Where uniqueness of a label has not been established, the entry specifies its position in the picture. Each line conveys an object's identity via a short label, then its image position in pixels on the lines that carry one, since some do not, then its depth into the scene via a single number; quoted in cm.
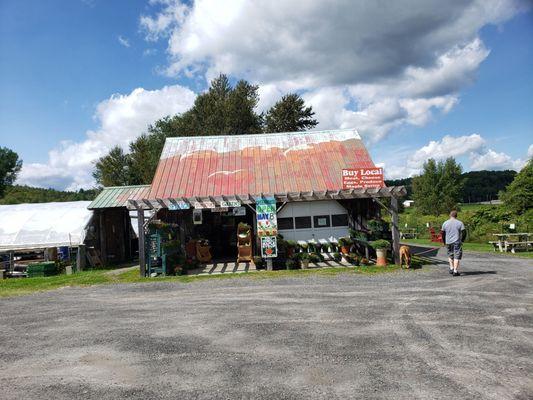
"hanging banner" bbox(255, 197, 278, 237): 1508
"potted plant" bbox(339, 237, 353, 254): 1612
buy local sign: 1514
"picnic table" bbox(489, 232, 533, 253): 1914
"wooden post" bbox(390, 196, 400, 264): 1491
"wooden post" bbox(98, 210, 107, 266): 2045
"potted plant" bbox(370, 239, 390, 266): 1475
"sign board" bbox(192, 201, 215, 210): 1515
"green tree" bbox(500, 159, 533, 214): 2469
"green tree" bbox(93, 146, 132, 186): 5450
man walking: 1195
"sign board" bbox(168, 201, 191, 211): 1511
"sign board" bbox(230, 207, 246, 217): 1777
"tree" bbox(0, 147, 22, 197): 6981
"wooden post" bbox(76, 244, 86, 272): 1862
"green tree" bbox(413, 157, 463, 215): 4769
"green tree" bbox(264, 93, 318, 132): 4500
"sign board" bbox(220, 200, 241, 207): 1515
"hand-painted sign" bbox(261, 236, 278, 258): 1497
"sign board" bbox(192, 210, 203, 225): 1827
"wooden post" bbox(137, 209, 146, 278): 1467
